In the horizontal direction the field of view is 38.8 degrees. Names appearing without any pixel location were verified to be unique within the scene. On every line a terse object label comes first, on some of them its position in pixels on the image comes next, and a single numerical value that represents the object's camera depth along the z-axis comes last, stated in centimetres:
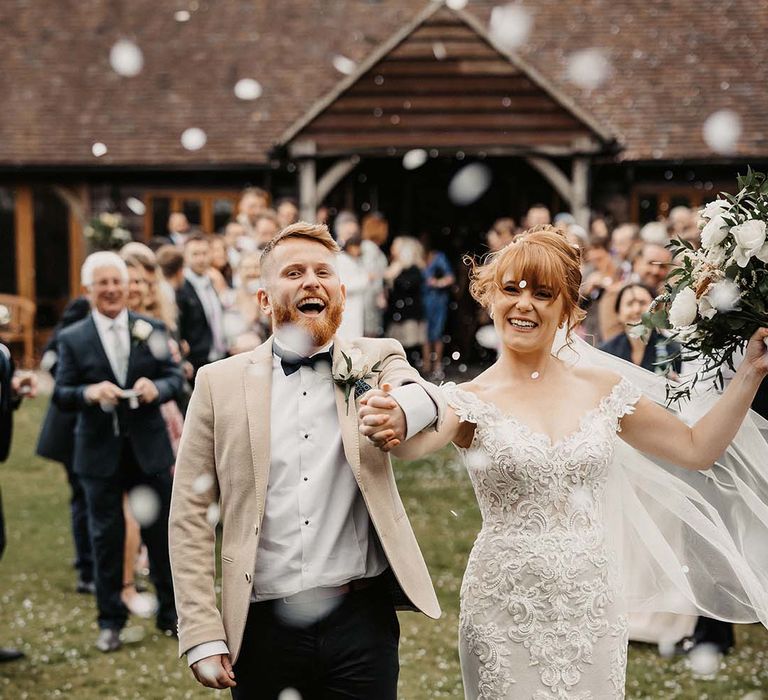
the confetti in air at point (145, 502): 597
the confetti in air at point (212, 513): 308
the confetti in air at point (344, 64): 1859
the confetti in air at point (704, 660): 547
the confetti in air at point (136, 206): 1812
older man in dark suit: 578
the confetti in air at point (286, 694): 297
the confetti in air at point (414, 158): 1527
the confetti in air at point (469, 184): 1844
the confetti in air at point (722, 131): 1670
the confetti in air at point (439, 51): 1499
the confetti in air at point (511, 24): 1861
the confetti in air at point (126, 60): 1883
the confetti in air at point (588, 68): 1800
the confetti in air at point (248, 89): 1839
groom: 297
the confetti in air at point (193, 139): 1748
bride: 324
